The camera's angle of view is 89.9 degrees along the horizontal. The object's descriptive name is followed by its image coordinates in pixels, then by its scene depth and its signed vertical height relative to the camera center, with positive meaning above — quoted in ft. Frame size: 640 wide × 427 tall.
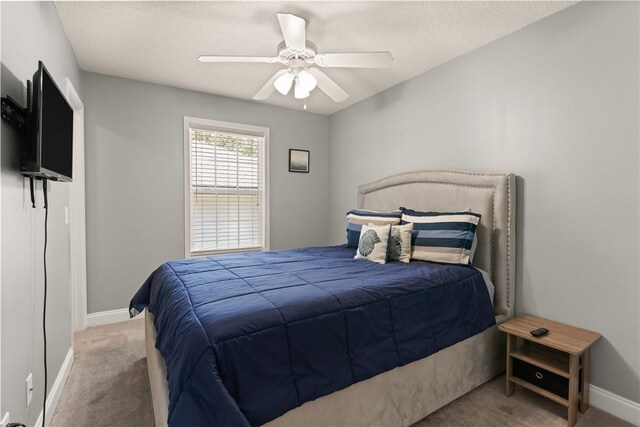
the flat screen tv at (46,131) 4.53 +1.11
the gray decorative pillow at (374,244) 8.29 -1.01
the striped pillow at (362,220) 9.32 -0.43
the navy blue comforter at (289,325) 4.00 -1.89
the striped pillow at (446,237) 7.77 -0.78
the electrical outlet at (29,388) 5.02 -2.94
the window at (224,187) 12.48 +0.73
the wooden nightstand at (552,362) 5.95 -3.13
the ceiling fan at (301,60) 6.44 +3.32
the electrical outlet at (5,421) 4.11 -2.83
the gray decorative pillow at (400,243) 8.30 -0.97
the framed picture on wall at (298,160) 14.49 +2.06
